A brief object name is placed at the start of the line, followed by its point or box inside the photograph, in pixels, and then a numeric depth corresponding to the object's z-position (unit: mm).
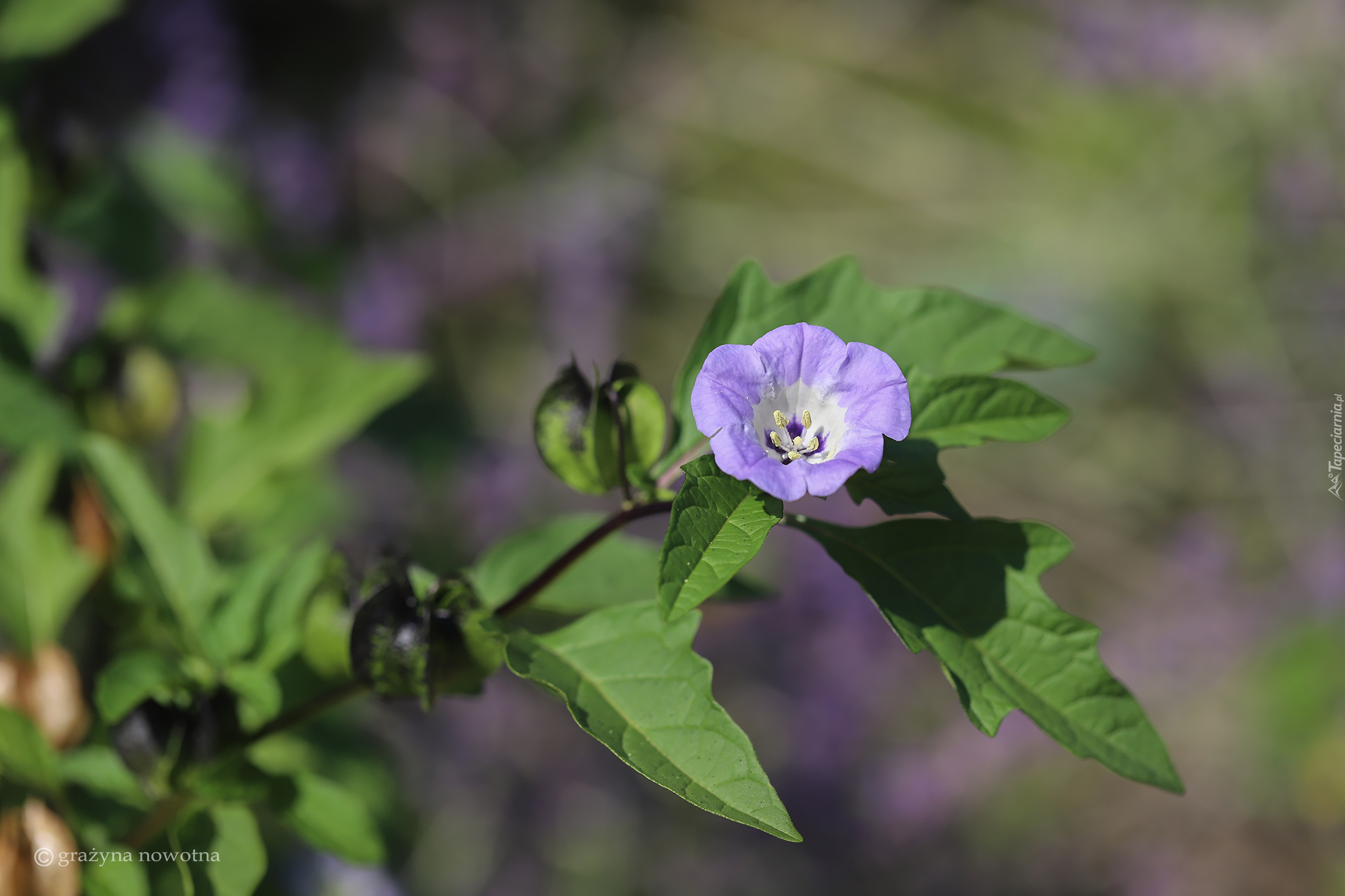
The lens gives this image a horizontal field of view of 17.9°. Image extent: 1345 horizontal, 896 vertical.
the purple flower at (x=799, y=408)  599
